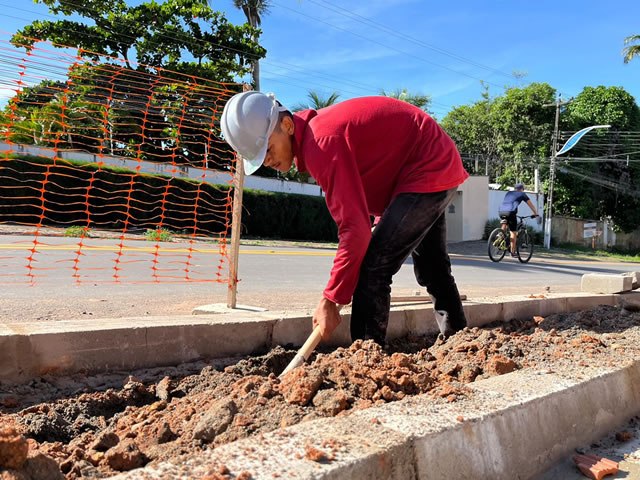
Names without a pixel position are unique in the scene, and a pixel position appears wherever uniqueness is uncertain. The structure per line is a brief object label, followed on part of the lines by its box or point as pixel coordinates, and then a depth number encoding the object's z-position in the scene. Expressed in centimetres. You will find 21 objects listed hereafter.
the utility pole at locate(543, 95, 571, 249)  2966
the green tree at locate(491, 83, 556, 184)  3409
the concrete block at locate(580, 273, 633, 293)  575
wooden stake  427
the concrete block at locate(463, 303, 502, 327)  457
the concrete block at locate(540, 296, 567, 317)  513
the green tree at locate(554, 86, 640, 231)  3441
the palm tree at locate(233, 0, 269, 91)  2797
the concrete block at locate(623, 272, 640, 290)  600
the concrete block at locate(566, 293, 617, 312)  538
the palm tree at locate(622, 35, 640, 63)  3144
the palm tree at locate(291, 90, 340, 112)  3105
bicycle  1530
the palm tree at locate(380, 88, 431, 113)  3576
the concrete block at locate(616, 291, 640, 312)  492
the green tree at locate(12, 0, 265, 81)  2431
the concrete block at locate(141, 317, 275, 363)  321
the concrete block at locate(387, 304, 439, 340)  418
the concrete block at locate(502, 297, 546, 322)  490
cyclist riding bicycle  1428
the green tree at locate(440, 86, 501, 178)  4178
